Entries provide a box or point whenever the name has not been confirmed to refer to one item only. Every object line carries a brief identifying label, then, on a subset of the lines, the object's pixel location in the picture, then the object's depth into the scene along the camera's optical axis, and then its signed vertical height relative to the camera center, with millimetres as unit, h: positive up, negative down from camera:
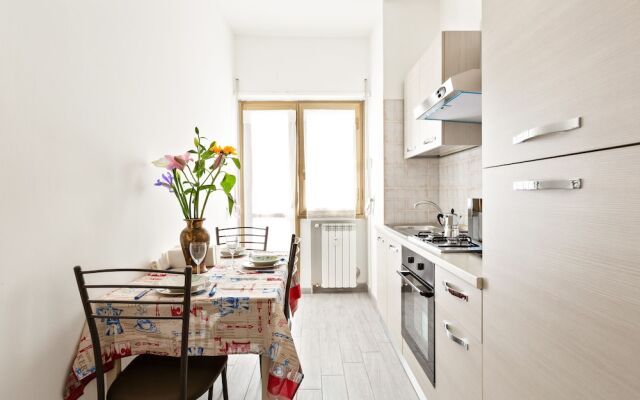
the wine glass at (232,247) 2086 -319
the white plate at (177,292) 1438 -398
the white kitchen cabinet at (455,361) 1356 -712
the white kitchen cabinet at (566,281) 708 -223
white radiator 4211 -730
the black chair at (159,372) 1219 -702
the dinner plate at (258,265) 1939 -394
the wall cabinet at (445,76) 2295 +809
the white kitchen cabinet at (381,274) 3027 -727
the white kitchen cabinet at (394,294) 2508 -760
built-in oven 1857 -673
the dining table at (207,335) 1338 -537
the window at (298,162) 4266 +381
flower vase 1930 -224
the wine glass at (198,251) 1769 -281
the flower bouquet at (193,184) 1866 +60
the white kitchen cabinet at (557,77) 708 +283
